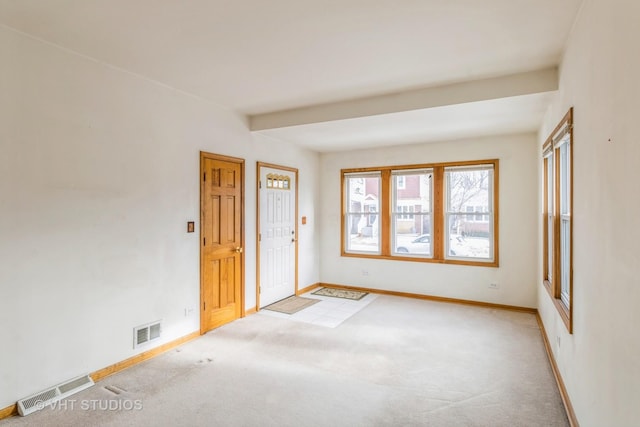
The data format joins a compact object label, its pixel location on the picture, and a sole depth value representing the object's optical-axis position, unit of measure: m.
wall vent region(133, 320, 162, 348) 3.28
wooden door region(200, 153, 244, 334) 3.98
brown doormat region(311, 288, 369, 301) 5.64
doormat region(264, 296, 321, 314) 4.88
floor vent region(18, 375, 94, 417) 2.47
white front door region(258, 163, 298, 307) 4.96
